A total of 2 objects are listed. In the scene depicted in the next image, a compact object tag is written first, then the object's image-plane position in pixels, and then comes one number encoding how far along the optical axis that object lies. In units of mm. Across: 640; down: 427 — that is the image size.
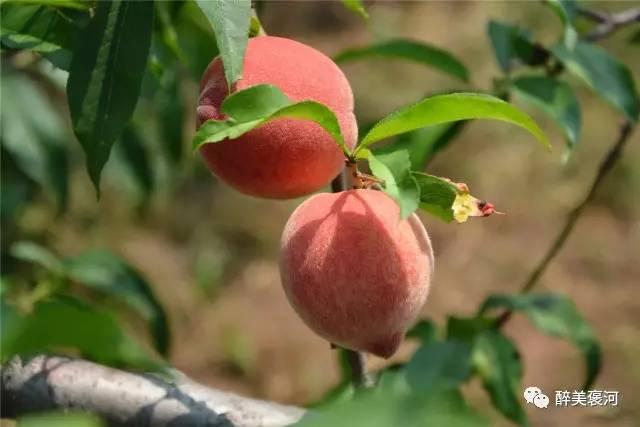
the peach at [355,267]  970
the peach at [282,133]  979
